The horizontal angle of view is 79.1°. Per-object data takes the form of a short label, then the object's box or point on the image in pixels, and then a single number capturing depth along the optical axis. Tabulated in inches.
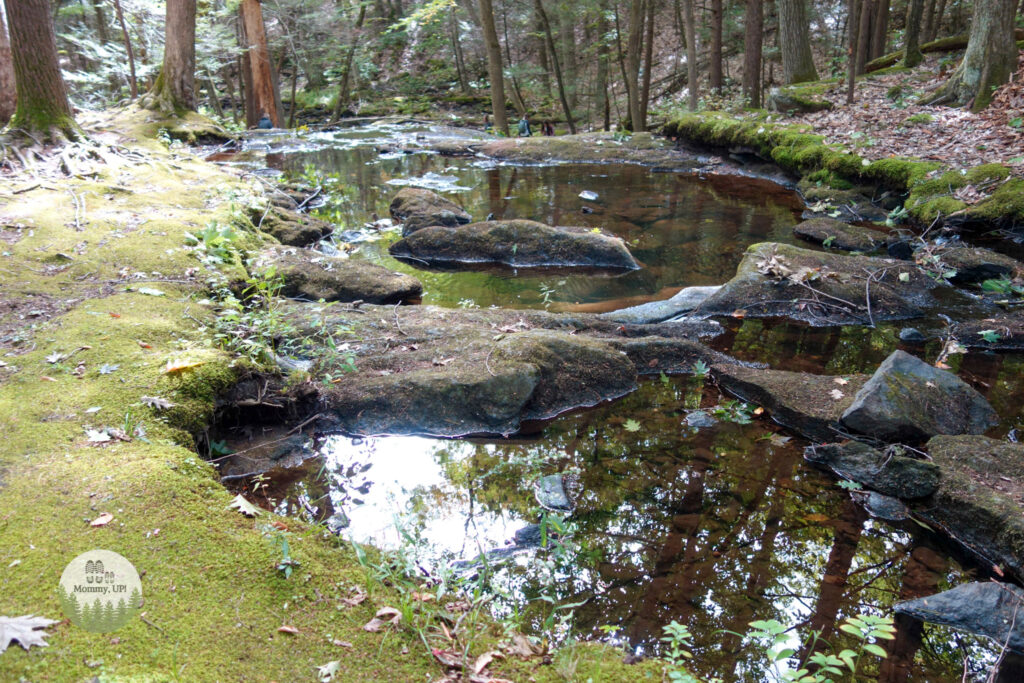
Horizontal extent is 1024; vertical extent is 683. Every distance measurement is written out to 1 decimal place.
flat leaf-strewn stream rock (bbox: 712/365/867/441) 176.2
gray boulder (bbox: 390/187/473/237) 390.6
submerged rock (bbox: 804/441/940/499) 148.6
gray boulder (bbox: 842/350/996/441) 169.3
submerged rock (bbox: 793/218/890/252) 328.8
